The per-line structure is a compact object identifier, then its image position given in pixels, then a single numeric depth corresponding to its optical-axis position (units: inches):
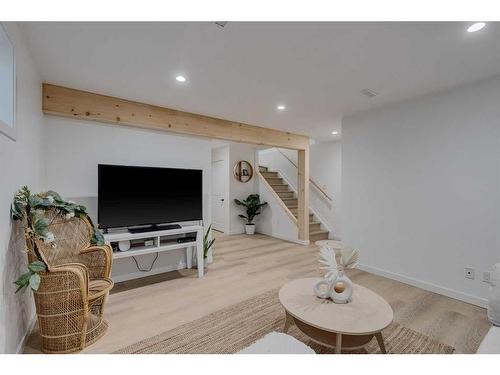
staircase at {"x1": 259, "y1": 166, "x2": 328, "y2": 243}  230.5
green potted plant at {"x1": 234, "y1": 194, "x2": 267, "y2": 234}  250.5
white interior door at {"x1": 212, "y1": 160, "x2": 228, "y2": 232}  261.9
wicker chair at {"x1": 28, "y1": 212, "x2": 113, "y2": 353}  70.7
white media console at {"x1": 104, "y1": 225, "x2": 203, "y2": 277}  111.9
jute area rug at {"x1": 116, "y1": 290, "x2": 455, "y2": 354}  73.9
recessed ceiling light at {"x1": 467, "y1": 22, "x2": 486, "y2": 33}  66.9
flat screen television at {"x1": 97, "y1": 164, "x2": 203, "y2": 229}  113.5
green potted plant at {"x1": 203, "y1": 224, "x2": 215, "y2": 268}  146.0
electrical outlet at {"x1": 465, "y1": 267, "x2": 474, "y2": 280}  105.6
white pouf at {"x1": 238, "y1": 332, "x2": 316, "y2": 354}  46.3
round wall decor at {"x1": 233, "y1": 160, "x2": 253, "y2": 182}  260.2
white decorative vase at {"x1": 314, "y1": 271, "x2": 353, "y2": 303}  72.9
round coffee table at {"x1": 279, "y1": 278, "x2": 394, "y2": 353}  61.6
